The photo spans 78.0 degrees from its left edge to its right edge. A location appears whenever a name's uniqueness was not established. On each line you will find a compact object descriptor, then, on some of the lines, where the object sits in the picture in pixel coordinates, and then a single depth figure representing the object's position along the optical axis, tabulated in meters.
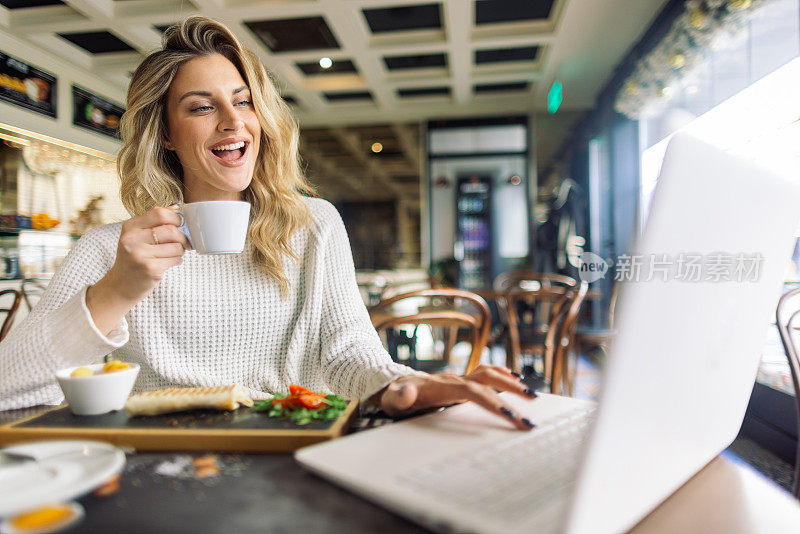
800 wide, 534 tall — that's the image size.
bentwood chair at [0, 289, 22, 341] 2.56
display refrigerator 7.28
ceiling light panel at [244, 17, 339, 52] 4.54
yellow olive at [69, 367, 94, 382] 0.69
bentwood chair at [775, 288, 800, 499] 1.34
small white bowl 0.65
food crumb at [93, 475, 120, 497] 0.45
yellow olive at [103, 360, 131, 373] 0.71
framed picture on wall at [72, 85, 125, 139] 5.17
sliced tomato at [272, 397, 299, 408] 0.68
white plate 0.41
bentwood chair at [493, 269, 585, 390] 2.81
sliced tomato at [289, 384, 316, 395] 0.70
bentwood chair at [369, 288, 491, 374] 1.82
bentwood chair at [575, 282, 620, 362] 3.34
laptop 0.33
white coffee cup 0.74
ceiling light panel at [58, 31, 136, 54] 4.67
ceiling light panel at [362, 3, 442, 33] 4.49
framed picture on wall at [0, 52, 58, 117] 4.28
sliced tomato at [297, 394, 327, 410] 0.67
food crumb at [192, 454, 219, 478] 0.50
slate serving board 0.56
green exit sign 5.92
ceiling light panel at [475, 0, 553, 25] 4.43
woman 1.02
